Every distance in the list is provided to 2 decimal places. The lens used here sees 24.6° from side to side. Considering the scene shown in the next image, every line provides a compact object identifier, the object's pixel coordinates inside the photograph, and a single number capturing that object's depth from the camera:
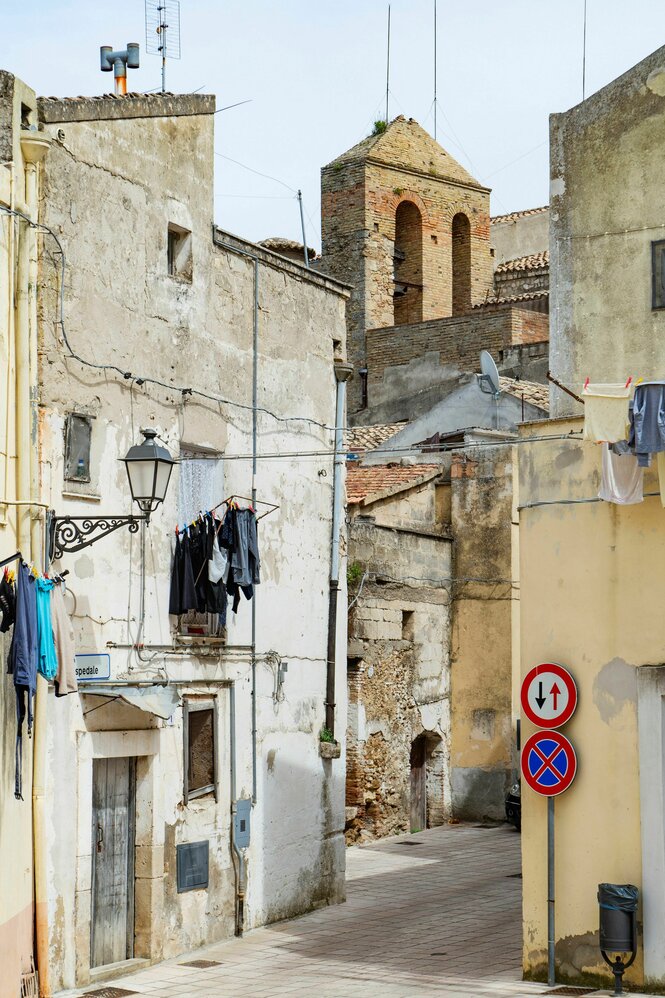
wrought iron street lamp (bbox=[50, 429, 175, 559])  12.79
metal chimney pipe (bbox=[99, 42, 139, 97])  16.20
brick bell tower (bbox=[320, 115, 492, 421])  38.41
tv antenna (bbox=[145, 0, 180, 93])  16.98
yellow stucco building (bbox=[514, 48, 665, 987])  12.82
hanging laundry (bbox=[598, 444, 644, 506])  13.04
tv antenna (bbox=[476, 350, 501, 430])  27.22
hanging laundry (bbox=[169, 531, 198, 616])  15.27
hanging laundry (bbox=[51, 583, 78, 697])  12.62
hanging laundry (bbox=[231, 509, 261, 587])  15.62
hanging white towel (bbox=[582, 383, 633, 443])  12.80
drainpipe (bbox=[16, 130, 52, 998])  12.90
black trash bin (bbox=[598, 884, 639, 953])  12.38
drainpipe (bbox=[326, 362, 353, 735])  18.50
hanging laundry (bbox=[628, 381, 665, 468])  12.50
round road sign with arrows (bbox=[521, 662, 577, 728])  13.20
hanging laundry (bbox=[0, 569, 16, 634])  12.03
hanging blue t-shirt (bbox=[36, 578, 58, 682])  12.36
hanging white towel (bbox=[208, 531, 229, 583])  15.30
